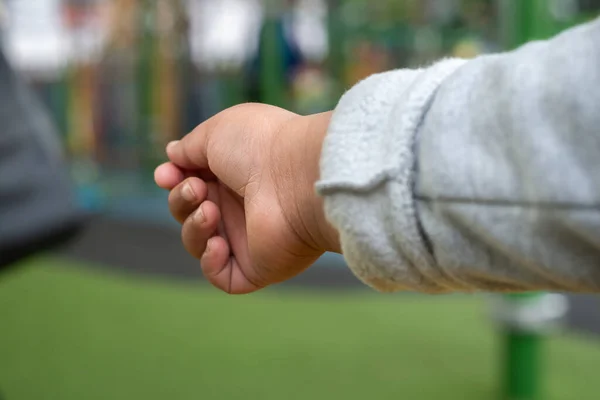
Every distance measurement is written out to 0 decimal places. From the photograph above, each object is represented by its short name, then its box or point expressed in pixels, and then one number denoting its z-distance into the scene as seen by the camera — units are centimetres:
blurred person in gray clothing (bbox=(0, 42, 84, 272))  67
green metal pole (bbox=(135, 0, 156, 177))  262
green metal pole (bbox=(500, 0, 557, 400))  78
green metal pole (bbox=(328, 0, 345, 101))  188
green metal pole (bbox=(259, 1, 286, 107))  187
